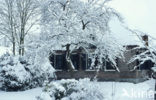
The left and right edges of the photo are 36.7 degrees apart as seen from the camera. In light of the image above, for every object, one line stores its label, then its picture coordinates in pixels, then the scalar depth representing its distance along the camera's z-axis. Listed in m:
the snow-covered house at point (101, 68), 22.64
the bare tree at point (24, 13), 27.67
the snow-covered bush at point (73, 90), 12.35
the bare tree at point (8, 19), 27.21
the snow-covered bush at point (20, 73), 18.78
